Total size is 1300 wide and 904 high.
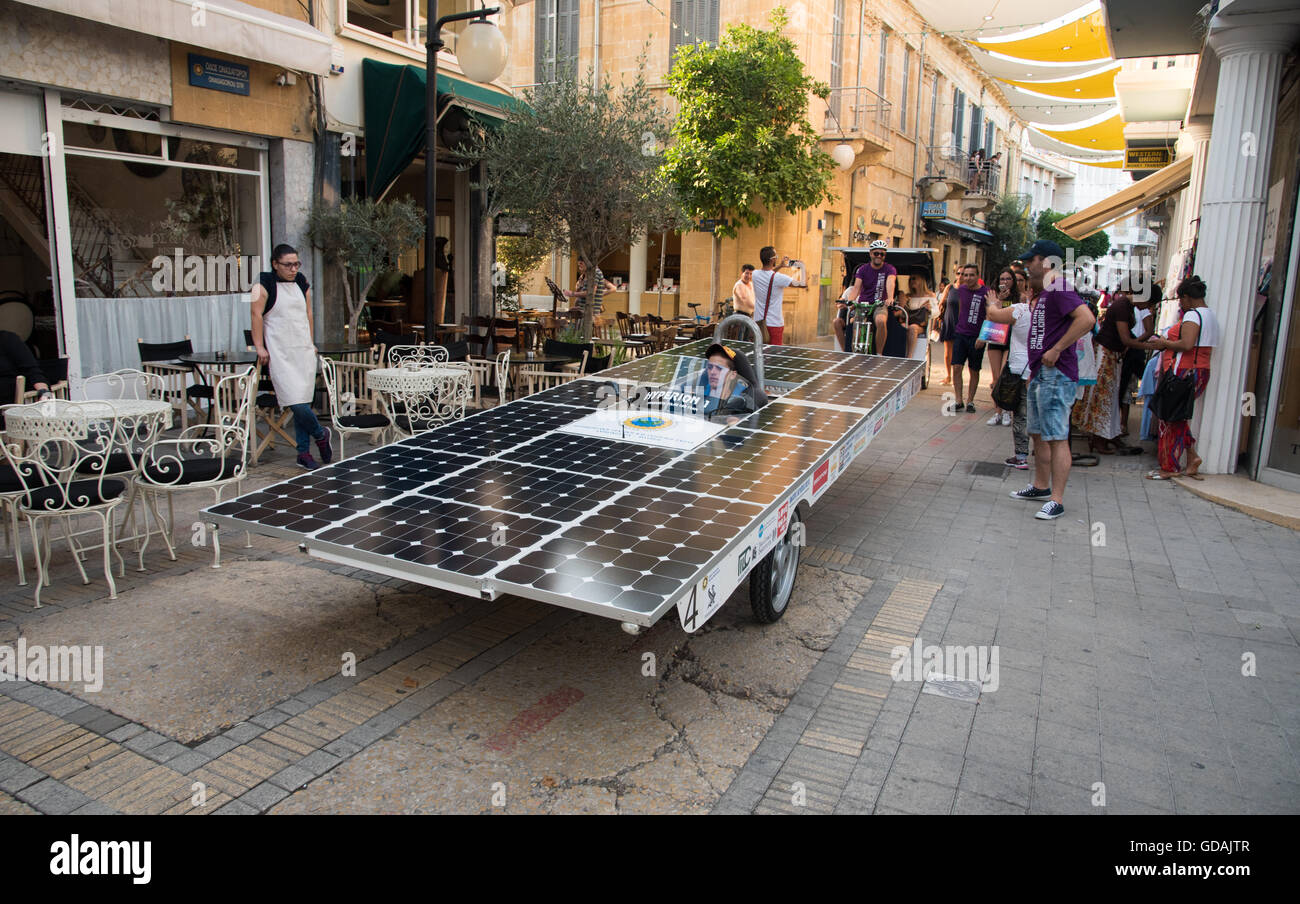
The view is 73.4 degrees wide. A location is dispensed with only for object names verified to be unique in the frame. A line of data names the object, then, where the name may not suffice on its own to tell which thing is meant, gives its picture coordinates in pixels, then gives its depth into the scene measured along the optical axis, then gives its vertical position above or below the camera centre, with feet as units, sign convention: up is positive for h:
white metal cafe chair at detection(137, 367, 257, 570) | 16.26 -3.34
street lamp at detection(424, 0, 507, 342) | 25.31 +6.85
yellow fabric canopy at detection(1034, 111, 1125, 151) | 68.33 +14.57
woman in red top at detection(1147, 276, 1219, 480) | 25.18 -0.88
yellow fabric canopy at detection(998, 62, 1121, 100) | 55.26 +14.81
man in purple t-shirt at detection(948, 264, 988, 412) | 35.32 -0.19
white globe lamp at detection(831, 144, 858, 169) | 62.64 +11.01
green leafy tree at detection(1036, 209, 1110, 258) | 147.74 +13.59
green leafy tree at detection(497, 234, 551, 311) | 50.29 +2.29
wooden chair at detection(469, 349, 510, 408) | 26.35 -2.51
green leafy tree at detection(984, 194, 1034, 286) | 118.11 +11.30
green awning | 35.76 +7.43
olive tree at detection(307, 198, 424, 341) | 34.09 +2.45
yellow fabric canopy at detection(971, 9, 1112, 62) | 46.85 +15.15
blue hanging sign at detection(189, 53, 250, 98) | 29.81 +7.52
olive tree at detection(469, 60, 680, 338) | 31.83 +4.91
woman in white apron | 22.53 -1.08
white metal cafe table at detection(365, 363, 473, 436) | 22.39 -2.47
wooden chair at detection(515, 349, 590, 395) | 28.71 -2.58
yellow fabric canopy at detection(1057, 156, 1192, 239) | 45.52 +6.46
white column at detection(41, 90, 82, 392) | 26.23 +1.62
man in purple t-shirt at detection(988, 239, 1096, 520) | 21.06 -0.93
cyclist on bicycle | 37.47 +1.27
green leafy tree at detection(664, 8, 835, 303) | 54.95 +11.54
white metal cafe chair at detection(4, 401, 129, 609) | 14.82 -3.20
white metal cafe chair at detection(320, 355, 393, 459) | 22.41 -3.16
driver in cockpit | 18.86 -1.56
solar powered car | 10.72 -2.95
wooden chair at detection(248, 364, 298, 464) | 24.67 -3.65
